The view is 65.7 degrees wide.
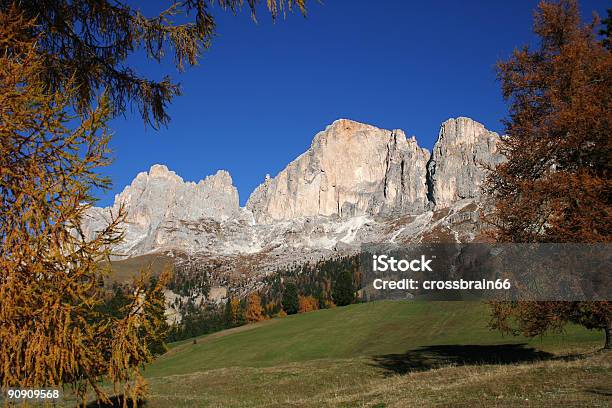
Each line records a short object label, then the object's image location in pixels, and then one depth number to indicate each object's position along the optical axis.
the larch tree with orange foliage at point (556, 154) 14.14
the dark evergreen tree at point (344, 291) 127.19
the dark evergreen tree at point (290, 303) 134.25
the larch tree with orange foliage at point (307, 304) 136.75
